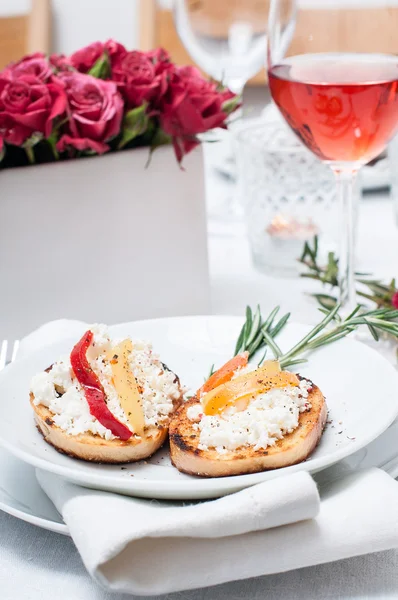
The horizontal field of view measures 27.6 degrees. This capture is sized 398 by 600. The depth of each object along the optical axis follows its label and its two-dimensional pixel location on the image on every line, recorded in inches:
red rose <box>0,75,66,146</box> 42.8
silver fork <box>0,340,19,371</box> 41.3
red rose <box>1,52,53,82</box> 45.5
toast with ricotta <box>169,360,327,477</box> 27.4
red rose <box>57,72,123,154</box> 44.7
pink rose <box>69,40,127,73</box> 50.2
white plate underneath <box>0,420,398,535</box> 27.3
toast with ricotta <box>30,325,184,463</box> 29.2
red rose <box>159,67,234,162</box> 47.9
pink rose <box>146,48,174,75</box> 48.9
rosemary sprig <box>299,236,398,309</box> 44.4
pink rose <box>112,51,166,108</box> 46.9
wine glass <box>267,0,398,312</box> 40.7
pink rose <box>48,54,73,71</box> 50.1
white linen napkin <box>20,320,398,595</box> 23.6
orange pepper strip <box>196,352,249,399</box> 31.8
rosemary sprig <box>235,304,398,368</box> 36.7
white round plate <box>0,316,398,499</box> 26.2
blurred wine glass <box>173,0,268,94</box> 60.6
